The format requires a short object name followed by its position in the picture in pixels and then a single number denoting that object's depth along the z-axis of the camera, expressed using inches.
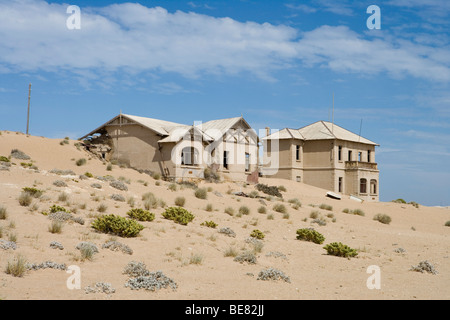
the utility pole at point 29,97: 1728.6
